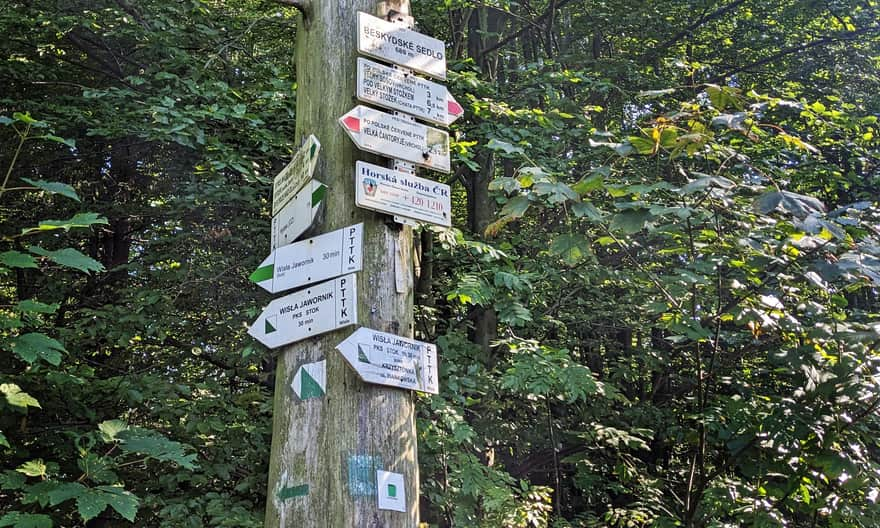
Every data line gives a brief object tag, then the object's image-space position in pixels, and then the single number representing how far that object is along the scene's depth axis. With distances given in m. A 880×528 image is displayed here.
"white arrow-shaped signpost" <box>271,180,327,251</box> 2.16
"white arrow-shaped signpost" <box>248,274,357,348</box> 2.02
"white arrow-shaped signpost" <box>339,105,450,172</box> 2.14
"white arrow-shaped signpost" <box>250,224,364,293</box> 2.08
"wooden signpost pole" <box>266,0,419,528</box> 1.87
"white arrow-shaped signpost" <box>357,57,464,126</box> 2.25
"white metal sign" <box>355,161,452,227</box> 2.10
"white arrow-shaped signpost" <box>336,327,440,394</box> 1.94
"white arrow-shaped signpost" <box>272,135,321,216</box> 2.21
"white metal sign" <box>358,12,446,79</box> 2.30
